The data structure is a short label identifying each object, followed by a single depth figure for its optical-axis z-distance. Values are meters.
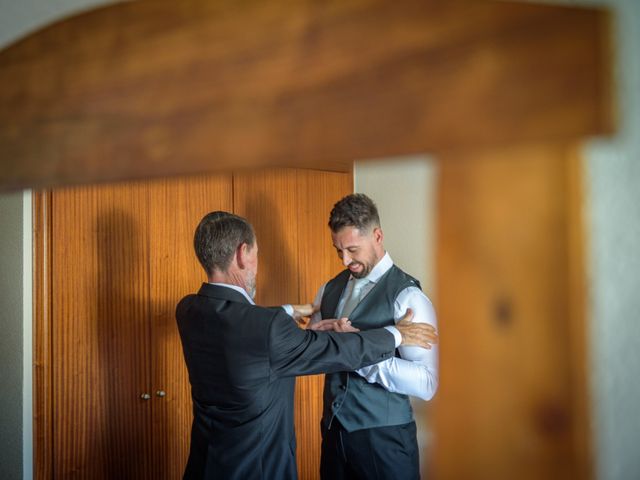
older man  1.66
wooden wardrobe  2.01
